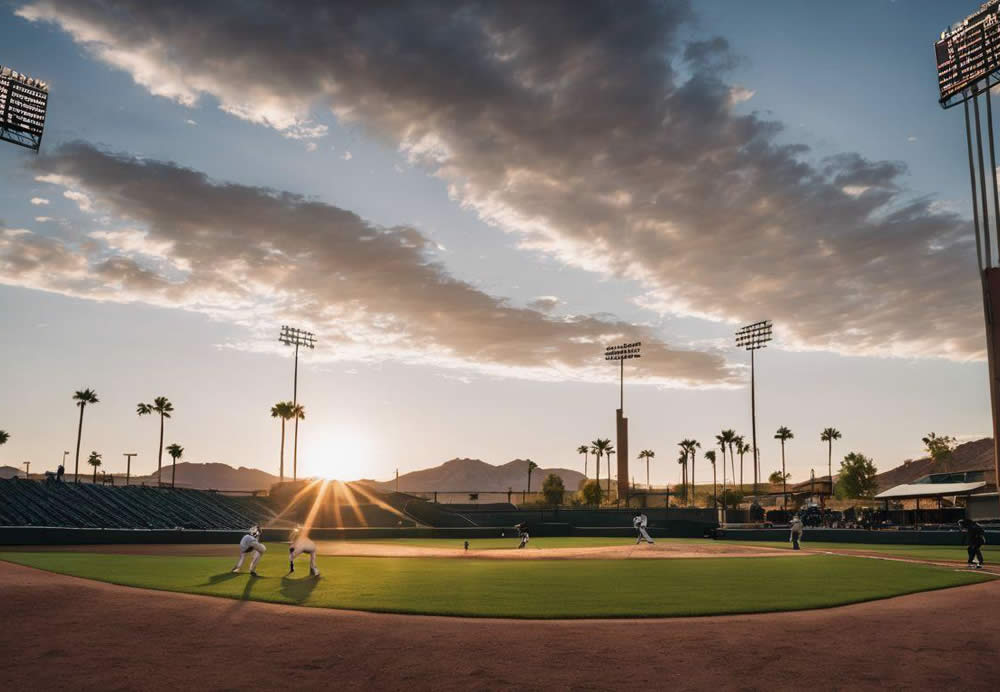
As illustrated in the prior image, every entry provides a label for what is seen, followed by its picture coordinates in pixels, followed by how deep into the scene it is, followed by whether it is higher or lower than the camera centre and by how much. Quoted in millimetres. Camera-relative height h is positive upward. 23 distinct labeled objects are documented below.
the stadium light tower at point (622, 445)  95438 +3877
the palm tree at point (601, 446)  168038 +6385
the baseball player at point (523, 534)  43275 -3547
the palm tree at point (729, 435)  156750 +8624
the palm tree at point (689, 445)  177550 +7268
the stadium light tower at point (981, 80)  37906 +20821
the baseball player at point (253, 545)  23000 -2344
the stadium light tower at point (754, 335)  95688 +18258
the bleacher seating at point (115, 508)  51875 -3174
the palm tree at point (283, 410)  112062 +8953
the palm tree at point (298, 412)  111431 +8815
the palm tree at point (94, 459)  167000 +1768
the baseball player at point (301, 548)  22203 -2321
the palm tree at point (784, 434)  159500 +9172
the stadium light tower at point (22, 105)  39750 +19388
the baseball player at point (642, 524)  45031 -2964
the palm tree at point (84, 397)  109312 +10211
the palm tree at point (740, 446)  179375 +7569
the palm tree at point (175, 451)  127938 +2969
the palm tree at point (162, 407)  117500 +9626
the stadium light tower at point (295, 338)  99000 +17548
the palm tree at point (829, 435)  174375 +9942
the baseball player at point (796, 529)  41016 -2874
